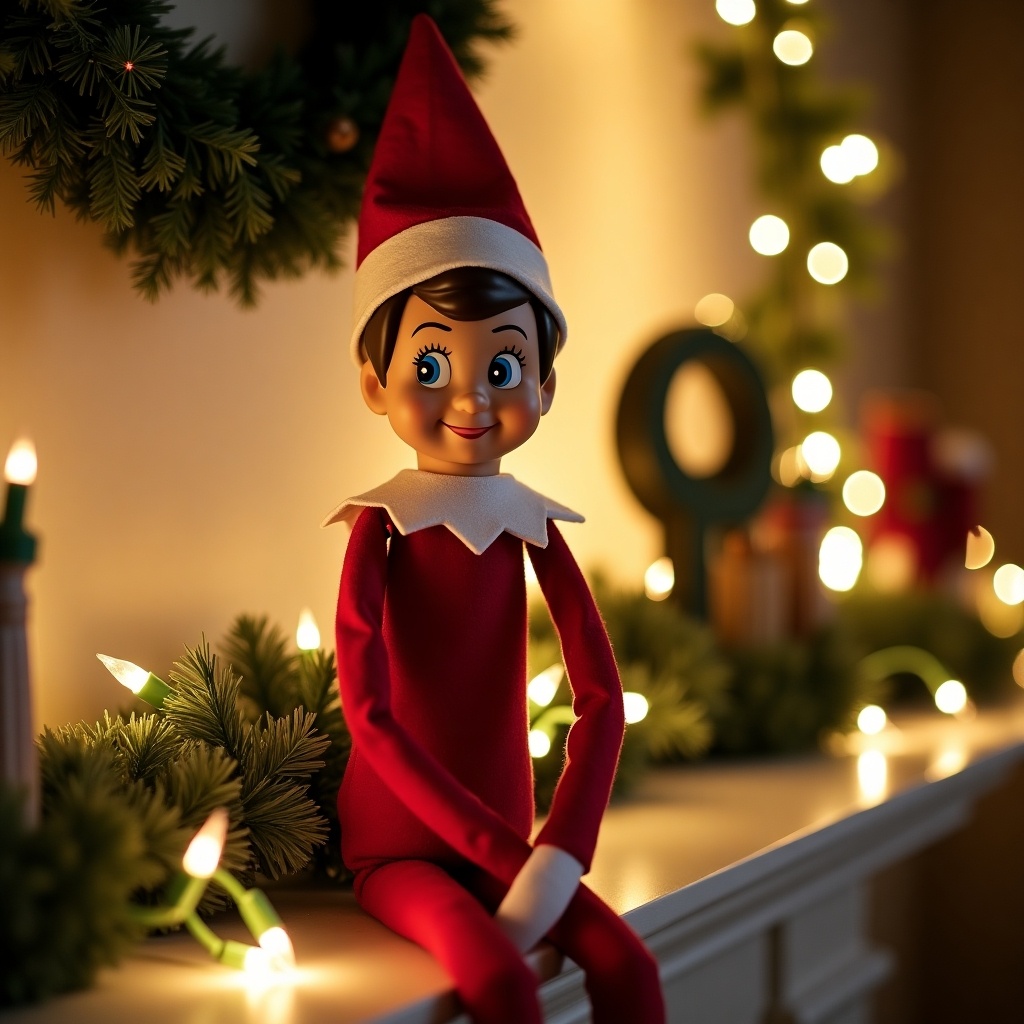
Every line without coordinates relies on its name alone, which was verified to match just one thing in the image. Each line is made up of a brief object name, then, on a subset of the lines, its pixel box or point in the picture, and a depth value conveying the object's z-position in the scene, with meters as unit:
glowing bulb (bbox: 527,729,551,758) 0.45
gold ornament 0.43
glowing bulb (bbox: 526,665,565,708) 0.46
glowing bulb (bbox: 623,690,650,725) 0.49
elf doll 0.37
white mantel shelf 0.35
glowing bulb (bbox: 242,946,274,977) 0.36
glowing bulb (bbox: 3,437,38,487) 0.35
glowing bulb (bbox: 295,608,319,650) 0.44
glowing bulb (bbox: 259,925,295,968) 0.36
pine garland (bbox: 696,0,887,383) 0.67
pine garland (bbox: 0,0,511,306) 0.38
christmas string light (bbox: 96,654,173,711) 0.40
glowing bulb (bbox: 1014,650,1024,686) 0.69
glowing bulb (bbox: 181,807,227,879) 0.35
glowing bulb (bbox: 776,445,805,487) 0.70
